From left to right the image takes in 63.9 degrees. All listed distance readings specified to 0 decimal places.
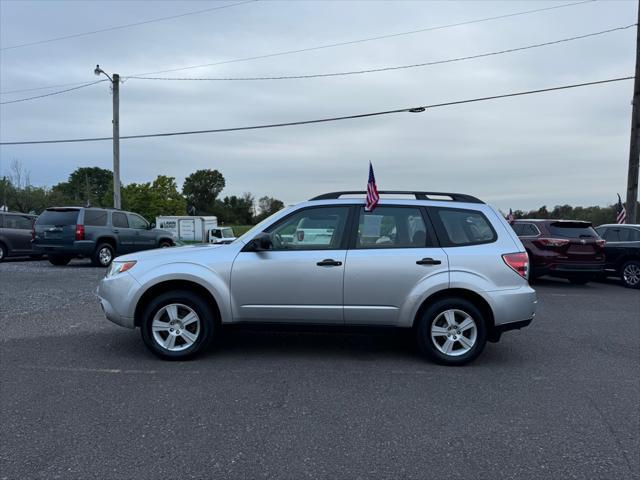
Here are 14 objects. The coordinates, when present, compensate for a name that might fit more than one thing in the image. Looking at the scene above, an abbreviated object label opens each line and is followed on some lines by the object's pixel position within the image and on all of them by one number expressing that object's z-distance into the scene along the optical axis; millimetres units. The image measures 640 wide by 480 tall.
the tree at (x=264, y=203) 108988
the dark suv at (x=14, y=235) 16781
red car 12070
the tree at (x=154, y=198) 85875
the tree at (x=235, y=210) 109938
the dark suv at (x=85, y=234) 14734
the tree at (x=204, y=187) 120750
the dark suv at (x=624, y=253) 12805
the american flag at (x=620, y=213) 21211
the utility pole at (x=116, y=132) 24891
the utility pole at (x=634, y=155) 18609
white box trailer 41625
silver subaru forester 5371
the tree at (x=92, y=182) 103925
